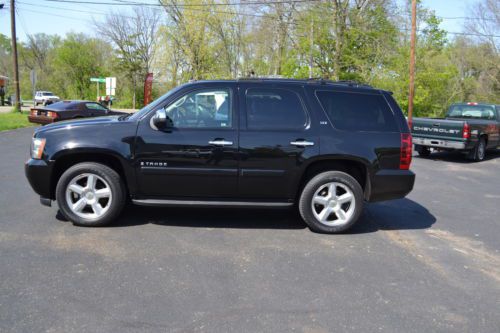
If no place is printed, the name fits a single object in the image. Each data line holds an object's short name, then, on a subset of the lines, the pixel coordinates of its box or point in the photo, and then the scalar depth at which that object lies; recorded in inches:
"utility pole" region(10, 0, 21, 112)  1008.8
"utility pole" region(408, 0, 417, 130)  817.5
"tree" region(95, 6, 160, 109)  1923.0
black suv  200.2
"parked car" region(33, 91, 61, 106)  1776.0
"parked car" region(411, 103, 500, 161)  496.7
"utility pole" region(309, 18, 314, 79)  1189.1
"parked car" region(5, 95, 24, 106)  1690.5
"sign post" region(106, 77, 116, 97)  1195.7
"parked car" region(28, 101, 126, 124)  695.1
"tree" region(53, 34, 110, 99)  2089.1
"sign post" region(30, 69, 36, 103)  1047.0
